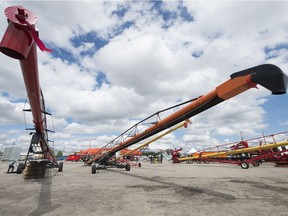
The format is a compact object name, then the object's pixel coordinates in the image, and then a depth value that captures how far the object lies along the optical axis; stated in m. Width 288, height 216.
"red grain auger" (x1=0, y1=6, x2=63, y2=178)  2.93
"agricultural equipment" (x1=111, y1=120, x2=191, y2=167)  15.49
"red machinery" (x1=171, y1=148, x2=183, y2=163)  36.52
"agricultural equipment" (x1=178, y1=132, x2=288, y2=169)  21.25
